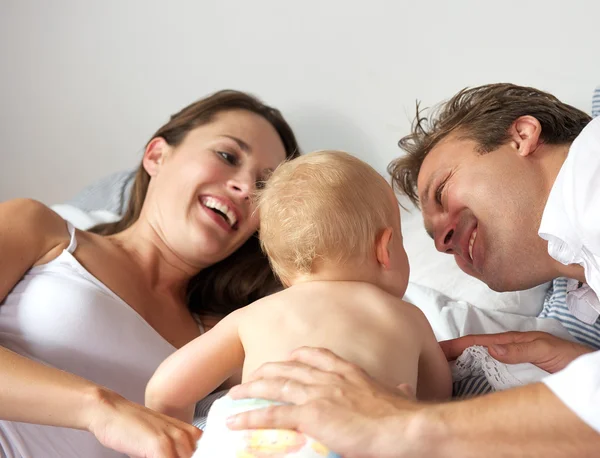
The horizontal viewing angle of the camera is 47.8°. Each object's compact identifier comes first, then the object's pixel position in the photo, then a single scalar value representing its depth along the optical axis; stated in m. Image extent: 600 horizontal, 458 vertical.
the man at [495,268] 0.80
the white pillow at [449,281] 1.62
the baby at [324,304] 1.00
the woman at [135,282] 1.14
